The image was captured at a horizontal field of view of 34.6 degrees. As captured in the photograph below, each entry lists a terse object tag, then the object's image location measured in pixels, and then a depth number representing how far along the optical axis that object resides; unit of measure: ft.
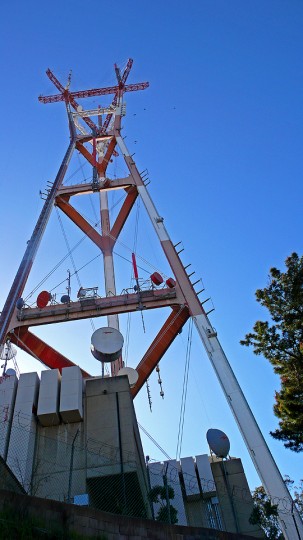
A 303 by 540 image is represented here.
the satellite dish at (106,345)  56.44
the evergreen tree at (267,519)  42.04
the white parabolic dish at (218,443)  55.01
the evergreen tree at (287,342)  58.95
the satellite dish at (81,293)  67.91
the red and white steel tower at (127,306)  52.08
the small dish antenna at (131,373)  59.06
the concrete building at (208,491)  49.02
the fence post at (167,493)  33.49
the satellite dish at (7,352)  63.00
